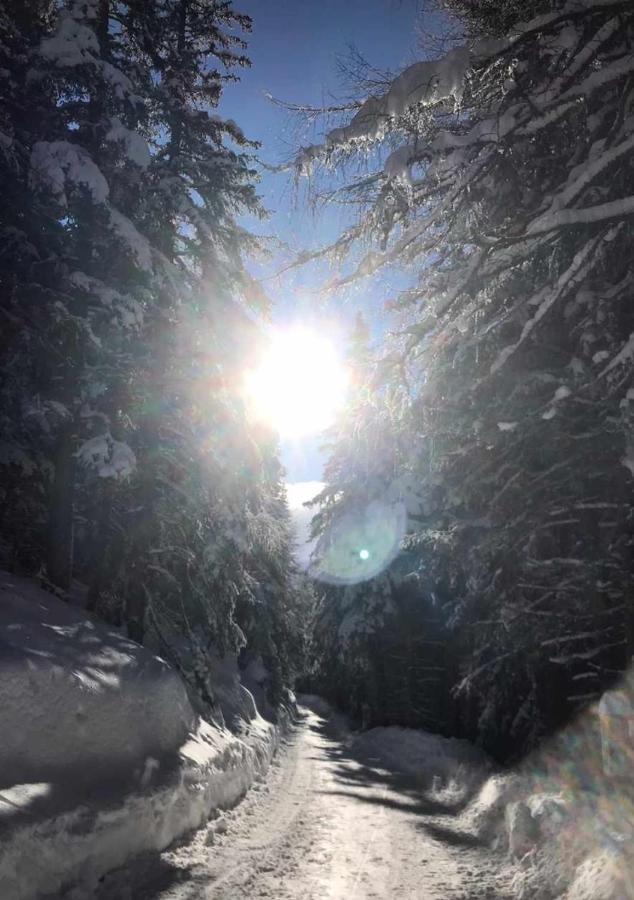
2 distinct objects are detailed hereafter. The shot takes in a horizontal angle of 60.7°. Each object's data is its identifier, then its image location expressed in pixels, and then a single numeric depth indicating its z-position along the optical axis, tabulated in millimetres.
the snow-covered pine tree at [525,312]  3951
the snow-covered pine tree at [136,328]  9156
